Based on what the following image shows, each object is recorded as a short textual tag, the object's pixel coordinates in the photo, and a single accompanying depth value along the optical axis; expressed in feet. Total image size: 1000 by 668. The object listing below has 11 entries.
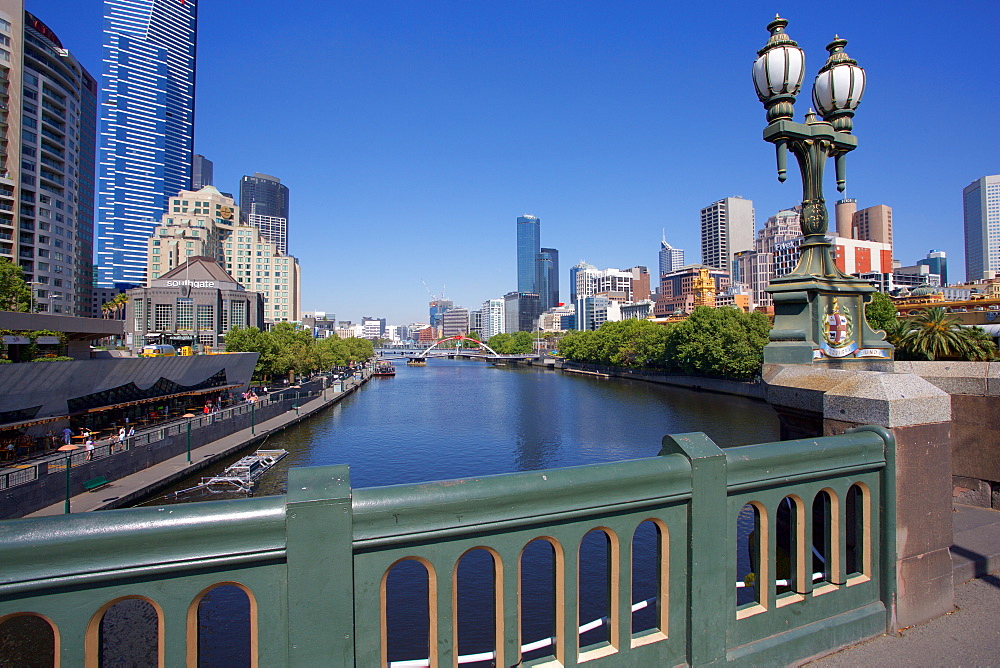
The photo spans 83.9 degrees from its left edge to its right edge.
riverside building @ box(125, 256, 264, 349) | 248.73
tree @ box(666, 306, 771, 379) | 205.36
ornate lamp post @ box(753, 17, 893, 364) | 27.30
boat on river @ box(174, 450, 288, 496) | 79.25
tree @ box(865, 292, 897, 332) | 154.51
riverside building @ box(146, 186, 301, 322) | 359.46
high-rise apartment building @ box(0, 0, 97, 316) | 209.26
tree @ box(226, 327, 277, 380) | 194.18
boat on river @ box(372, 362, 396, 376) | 365.81
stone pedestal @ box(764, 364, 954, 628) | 13.89
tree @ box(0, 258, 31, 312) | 110.22
